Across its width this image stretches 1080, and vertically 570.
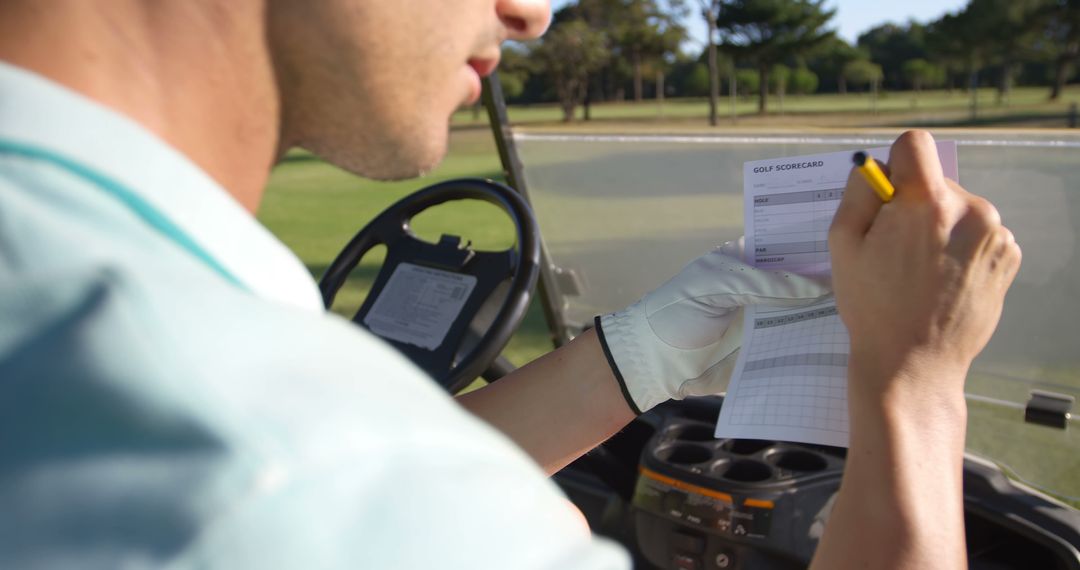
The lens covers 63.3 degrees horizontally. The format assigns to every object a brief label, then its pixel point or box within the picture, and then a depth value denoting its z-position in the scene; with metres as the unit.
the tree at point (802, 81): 48.57
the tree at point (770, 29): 40.41
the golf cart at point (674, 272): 1.45
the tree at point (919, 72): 49.09
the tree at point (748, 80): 49.88
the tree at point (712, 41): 31.46
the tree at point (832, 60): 45.25
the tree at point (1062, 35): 39.88
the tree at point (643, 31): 41.69
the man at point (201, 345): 0.36
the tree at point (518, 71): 32.83
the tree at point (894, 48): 51.44
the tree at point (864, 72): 48.45
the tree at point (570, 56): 37.50
